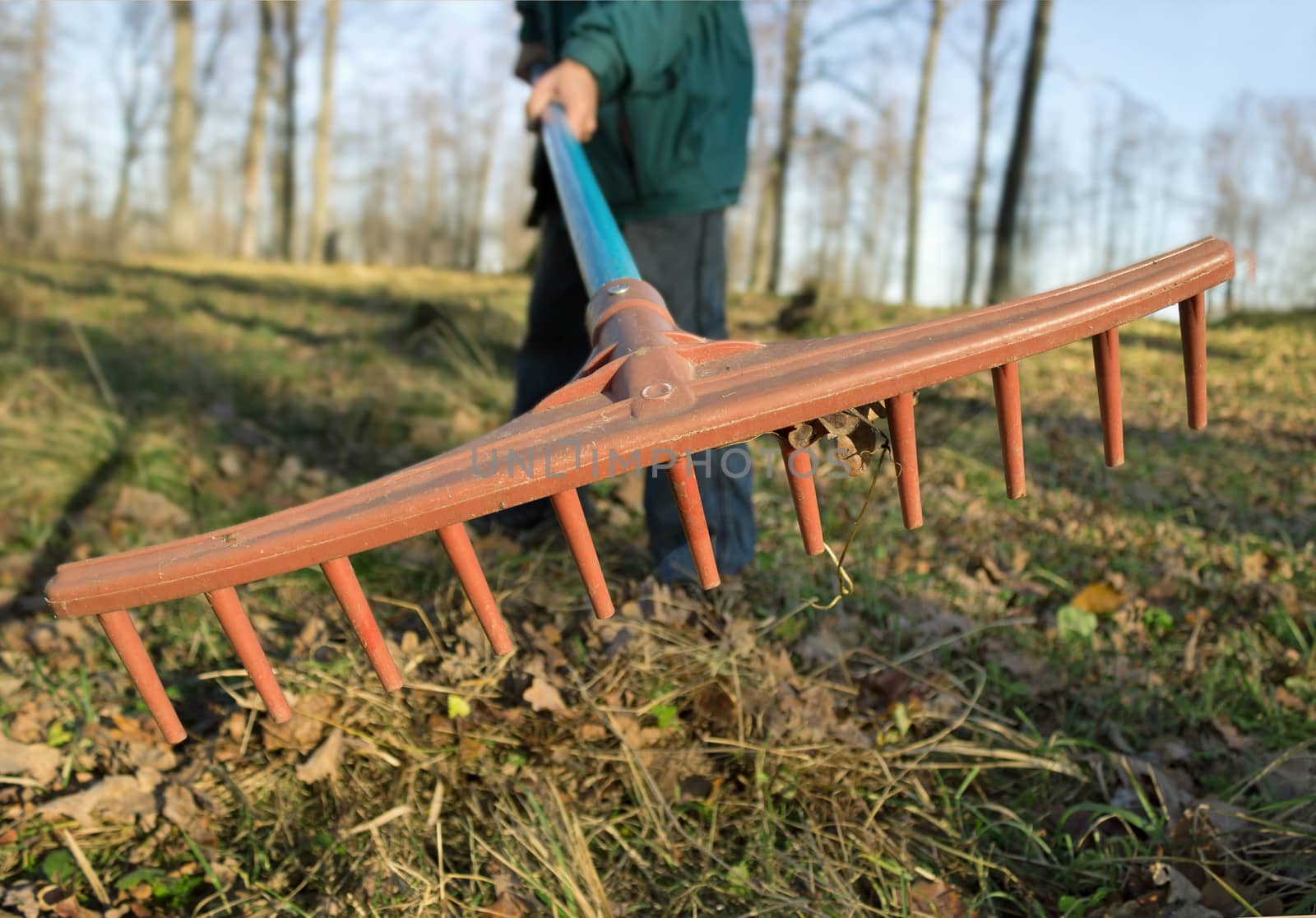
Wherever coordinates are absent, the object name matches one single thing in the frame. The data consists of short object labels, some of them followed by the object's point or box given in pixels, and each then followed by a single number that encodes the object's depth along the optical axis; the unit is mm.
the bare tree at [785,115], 13719
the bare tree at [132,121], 25811
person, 2025
